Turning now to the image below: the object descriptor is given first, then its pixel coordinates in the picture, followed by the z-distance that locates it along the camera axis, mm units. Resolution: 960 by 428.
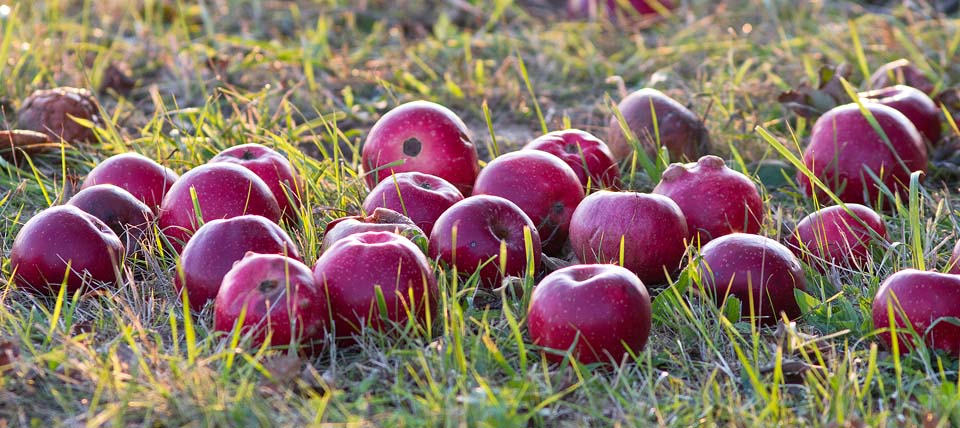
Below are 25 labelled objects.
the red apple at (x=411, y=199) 5500
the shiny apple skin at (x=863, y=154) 6738
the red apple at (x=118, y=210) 5473
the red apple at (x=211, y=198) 5445
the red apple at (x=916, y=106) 7465
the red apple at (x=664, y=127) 7332
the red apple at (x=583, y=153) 6324
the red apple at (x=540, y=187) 5680
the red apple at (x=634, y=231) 5160
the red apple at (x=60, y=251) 5023
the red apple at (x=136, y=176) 5922
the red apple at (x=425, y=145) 6340
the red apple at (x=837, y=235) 5547
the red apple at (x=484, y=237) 5047
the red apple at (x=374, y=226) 5012
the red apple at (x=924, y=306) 4492
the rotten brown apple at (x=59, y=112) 7602
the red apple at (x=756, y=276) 4910
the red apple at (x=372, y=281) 4477
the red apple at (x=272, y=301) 4305
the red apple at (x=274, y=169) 6008
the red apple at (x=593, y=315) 4297
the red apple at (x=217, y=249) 4754
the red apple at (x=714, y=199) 5645
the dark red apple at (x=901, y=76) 8500
